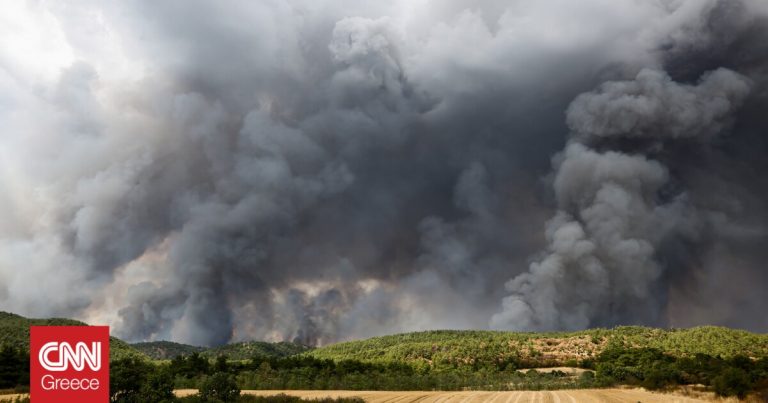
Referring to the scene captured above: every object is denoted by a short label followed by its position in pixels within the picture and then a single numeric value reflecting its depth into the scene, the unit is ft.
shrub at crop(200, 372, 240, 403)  193.16
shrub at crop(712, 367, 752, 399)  219.57
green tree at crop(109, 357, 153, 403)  165.00
